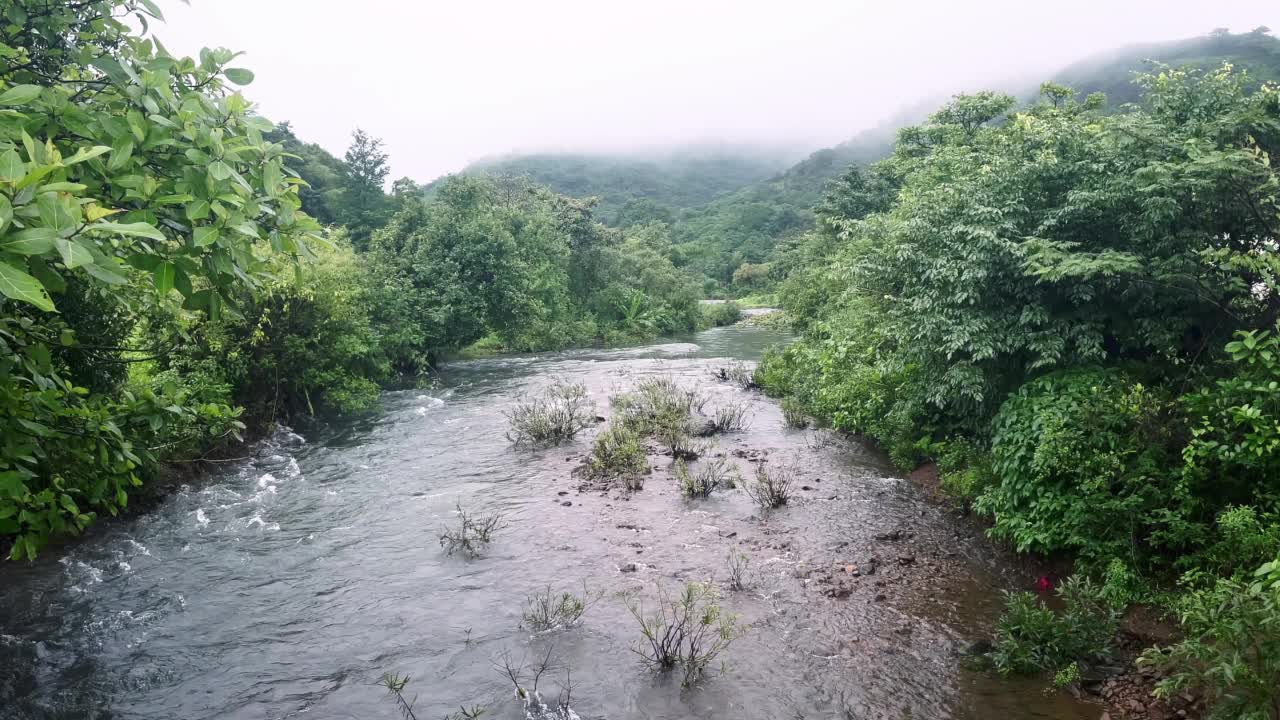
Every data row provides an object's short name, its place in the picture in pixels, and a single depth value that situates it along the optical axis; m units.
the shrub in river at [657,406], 16.73
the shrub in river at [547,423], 16.16
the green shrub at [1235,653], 4.64
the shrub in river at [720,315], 55.81
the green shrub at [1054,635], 6.58
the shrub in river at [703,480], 12.10
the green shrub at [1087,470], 7.32
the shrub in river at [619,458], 13.46
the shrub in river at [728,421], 16.68
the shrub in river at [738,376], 22.50
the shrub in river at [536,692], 6.51
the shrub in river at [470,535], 10.23
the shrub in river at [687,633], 7.10
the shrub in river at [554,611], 8.01
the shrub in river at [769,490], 11.45
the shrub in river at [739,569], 8.75
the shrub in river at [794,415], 16.78
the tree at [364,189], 45.97
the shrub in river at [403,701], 6.41
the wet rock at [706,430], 16.48
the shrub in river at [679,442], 14.46
